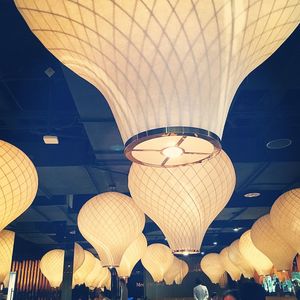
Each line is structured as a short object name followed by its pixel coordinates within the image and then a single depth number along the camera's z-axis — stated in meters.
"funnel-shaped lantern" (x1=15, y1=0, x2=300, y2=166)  0.65
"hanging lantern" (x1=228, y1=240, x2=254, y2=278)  6.57
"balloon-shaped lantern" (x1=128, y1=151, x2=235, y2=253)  1.40
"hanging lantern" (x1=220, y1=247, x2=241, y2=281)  7.69
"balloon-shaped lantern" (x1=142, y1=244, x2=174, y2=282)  6.23
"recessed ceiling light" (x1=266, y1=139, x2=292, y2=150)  3.20
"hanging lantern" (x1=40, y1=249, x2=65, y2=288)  6.34
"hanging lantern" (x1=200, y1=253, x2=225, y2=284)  9.29
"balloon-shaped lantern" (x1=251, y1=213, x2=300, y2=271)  3.51
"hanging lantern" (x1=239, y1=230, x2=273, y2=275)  4.71
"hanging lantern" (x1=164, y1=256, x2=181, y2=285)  9.05
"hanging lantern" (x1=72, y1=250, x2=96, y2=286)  6.39
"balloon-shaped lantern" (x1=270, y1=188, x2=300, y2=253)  2.81
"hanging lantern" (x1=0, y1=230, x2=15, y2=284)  4.57
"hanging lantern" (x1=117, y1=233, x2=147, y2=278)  4.13
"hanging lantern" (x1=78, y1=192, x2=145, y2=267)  2.49
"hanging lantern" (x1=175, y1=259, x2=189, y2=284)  12.63
